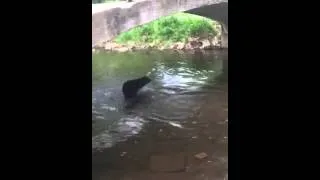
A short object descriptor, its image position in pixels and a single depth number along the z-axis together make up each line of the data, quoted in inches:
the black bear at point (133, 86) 207.7
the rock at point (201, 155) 139.2
